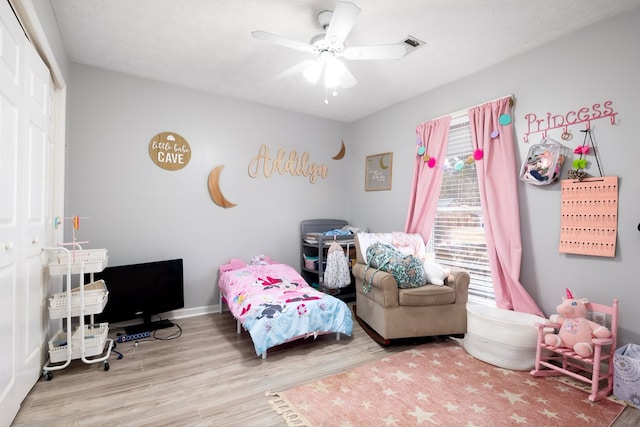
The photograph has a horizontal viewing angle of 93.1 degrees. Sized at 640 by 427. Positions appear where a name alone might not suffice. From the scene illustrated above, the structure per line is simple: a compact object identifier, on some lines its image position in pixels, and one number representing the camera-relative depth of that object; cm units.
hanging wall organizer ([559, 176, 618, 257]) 213
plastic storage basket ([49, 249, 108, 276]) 207
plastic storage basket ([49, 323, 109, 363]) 212
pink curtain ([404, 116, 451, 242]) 329
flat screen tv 281
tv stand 292
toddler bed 243
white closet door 150
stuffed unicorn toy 200
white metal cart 207
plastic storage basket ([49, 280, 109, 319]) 208
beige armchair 265
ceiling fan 181
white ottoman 229
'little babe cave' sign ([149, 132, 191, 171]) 325
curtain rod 295
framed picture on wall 397
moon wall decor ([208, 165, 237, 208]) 354
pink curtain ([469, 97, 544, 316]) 261
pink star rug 177
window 301
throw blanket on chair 273
